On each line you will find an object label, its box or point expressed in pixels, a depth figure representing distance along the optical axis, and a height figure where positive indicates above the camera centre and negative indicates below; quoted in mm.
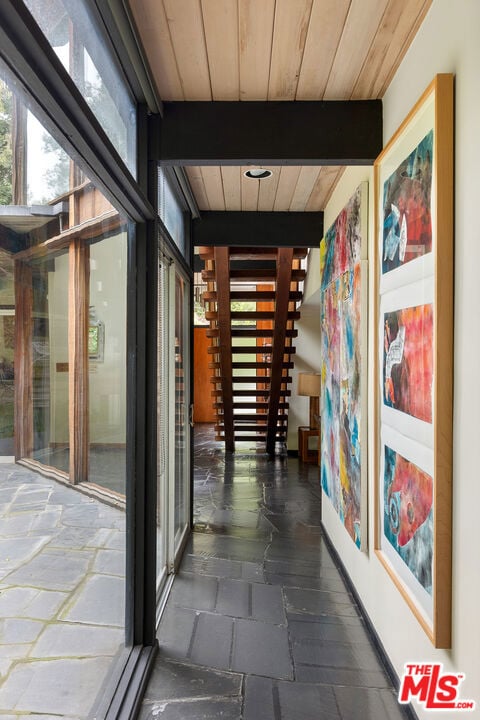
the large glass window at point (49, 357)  1217 +5
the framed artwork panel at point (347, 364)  2553 -34
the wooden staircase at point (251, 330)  5195 +349
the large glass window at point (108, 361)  1923 -9
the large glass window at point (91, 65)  1265 +930
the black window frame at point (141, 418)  2152 -272
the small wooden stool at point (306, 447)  6840 -1229
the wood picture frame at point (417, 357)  1521 +8
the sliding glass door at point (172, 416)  2943 -385
